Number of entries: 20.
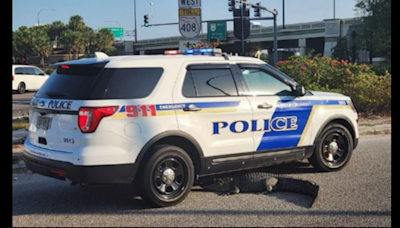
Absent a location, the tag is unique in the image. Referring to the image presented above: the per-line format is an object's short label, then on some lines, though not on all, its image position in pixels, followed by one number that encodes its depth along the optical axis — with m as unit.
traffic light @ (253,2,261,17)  35.06
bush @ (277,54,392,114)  12.76
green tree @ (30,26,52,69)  70.44
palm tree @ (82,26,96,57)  75.25
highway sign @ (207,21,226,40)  39.62
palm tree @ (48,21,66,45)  87.12
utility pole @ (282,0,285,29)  61.97
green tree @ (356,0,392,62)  35.27
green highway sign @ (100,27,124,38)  81.00
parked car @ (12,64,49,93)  27.62
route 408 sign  12.62
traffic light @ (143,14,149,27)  35.98
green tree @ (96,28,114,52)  74.69
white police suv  5.00
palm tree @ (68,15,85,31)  78.81
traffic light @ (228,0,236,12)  28.45
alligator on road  5.95
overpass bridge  58.88
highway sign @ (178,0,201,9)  12.67
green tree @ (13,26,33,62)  70.50
